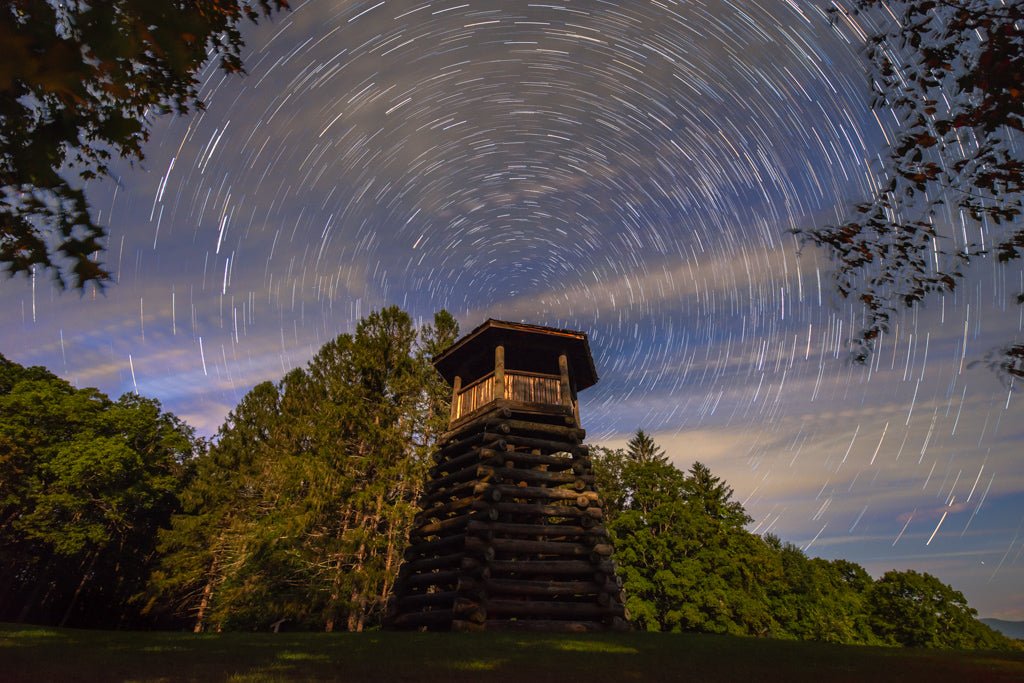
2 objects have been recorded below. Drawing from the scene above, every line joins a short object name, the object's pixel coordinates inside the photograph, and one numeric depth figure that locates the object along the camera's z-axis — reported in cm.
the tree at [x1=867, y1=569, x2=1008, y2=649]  5184
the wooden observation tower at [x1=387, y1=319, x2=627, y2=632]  1292
